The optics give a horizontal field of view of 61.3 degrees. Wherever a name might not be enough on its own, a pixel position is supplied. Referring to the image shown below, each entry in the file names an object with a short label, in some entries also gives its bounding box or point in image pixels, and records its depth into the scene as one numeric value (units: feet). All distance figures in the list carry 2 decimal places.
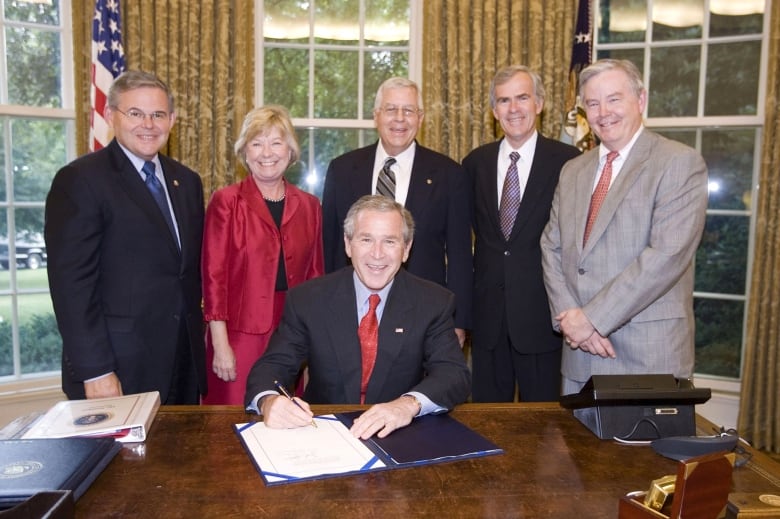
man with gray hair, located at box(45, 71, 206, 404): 7.18
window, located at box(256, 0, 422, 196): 14.99
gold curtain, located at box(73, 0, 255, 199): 13.32
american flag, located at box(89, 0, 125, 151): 12.62
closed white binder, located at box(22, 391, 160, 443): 5.20
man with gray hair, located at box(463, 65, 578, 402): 9.16
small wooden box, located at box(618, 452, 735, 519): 3.69
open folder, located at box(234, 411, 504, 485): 4.67
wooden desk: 4.13
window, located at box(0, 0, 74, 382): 13.44
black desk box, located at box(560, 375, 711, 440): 5.42
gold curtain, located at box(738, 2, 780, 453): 13.03
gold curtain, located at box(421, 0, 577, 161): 14.15
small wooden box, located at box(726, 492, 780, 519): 3.91
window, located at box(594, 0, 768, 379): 14.15
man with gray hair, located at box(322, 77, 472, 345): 9.55
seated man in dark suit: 6.66
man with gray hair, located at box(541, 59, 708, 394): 7.38
